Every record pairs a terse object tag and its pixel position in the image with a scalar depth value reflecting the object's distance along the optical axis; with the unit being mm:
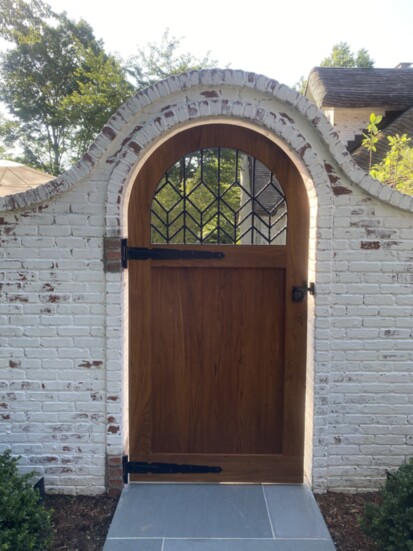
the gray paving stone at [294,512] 2688
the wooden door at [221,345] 3094
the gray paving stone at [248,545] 2553
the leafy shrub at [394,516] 2295
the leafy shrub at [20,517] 2213
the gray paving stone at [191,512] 2693
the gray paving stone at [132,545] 2553
